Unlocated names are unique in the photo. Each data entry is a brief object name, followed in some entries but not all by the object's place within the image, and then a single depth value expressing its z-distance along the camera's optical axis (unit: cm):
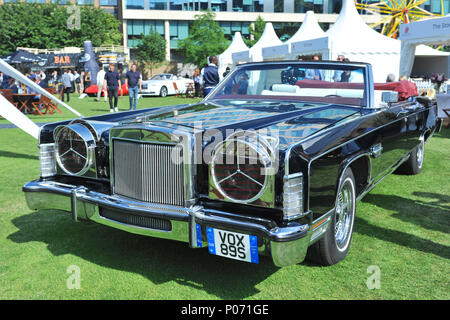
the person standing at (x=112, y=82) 1463
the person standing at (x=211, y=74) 1021
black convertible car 252
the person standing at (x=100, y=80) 2152
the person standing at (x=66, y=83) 2055
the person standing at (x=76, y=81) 2880
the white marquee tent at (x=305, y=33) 2074
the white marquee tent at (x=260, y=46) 2327
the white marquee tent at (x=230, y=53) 2745
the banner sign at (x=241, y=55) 2372
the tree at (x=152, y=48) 5384
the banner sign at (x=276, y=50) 1966
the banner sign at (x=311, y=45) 1633
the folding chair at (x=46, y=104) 1478
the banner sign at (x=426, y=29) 1325
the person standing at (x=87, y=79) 2986
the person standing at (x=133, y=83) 1468
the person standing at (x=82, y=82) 2942
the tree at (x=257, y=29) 5383
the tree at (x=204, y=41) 4322
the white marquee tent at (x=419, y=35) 1339
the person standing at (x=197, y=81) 2372
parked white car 2470
